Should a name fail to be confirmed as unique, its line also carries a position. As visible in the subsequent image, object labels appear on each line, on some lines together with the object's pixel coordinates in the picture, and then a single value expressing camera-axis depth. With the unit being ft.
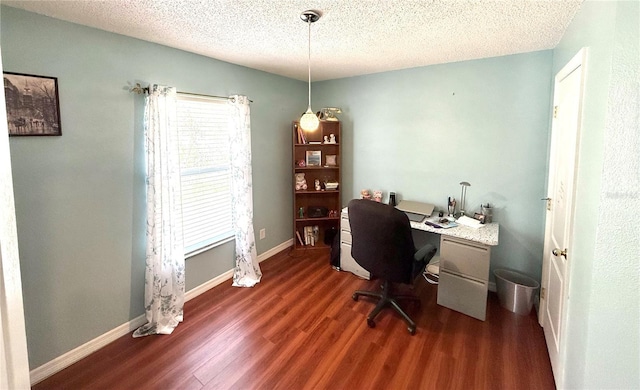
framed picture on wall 5.38
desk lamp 9.81
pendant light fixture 7.34
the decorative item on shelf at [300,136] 11.97
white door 5.41
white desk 7.84
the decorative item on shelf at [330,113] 11.98
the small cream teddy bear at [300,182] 12.35
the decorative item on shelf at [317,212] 12.71
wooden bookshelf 12.30
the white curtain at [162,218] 7.26
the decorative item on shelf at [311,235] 12.91
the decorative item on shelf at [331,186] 12.43
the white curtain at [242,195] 9.50
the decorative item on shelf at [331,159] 12.56
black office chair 6.89
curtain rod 7.09
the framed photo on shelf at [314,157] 12.48
